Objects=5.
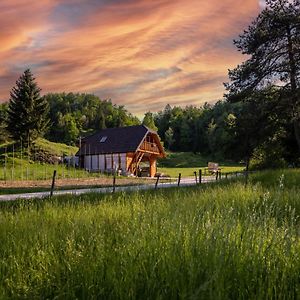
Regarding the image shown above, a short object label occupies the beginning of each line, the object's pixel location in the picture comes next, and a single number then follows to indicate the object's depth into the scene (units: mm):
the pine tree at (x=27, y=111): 49281
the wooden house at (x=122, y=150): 51625
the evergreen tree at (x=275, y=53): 25422
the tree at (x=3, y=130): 51562
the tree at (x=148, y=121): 129212
